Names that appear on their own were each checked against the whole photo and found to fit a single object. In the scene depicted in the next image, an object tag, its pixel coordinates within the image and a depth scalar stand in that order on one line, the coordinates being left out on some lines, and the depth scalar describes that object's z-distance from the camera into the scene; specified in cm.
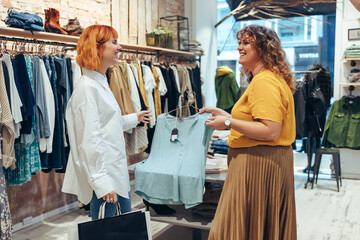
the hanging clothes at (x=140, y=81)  470
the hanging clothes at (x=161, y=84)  513
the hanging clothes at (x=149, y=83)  484
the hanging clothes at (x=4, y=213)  269
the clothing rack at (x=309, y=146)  551
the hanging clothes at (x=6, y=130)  301
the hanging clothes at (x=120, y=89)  422
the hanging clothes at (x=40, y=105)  341
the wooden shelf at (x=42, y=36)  335
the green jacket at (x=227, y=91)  634
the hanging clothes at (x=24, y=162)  331
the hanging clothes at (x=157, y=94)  504
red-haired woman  198
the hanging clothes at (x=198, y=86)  609
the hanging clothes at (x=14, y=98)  312
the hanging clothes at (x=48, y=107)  345
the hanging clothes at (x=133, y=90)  450
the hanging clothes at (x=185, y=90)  564
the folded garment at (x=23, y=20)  333
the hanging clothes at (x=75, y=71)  382
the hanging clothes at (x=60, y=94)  365
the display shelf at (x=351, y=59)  551
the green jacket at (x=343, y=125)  552
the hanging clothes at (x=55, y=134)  359
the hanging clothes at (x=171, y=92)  533
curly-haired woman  198
